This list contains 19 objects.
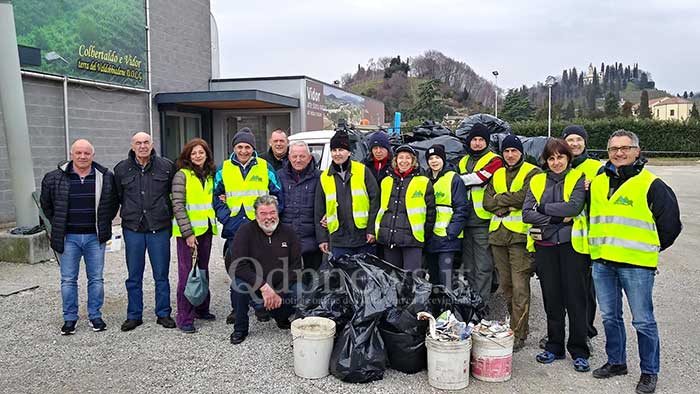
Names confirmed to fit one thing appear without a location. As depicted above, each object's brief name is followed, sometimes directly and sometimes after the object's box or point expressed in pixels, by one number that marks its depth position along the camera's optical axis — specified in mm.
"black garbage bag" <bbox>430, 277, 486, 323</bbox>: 4531
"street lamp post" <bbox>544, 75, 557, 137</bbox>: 28797
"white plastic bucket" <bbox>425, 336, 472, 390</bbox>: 4023
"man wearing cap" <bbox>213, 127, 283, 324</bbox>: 5312
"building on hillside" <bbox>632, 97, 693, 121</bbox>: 107750
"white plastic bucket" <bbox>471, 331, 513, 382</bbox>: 4129
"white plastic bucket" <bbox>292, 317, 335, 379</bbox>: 4227
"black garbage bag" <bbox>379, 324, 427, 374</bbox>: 4219
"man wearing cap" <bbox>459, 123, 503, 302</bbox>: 5012
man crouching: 4941
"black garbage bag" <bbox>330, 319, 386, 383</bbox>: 4145
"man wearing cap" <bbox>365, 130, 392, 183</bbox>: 5387
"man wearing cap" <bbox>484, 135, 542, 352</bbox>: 4633
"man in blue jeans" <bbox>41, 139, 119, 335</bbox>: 5043
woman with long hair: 5172
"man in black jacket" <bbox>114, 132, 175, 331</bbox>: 5152
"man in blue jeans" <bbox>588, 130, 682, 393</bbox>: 3775
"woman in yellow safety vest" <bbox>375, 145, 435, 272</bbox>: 4922
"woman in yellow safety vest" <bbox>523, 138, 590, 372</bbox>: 4211
